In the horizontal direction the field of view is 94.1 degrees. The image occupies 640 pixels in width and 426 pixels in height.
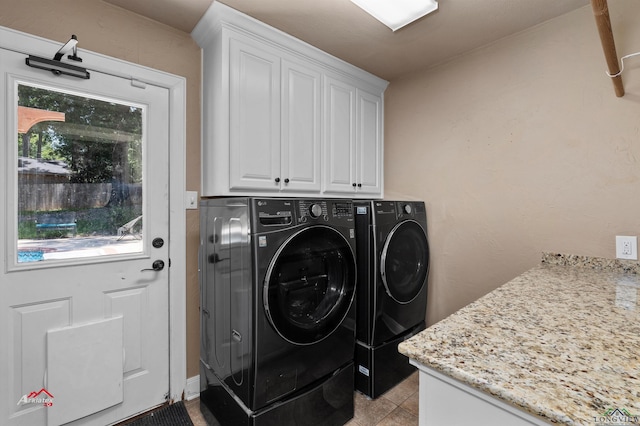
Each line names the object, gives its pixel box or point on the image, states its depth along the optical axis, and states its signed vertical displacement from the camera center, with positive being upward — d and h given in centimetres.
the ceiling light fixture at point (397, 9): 149 +106
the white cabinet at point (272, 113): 171 +67
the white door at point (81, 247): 143 -16
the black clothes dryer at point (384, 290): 194 -52
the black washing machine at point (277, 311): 140 -50
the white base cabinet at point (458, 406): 59 -42
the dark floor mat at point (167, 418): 171 -119
